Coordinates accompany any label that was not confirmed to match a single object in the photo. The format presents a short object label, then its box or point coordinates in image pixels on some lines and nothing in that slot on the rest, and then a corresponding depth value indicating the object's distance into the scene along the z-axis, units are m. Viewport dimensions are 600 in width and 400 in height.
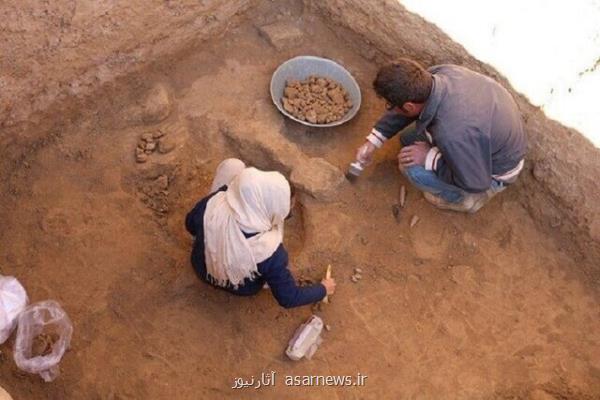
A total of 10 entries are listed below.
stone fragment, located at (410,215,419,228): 3.62
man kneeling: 3.06
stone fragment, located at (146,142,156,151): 3.68
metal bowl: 3.99
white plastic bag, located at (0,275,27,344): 2.79
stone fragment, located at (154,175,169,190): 3.62
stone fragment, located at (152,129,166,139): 3.74
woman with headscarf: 2.65
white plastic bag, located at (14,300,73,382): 2.77
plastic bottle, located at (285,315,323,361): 3.07
